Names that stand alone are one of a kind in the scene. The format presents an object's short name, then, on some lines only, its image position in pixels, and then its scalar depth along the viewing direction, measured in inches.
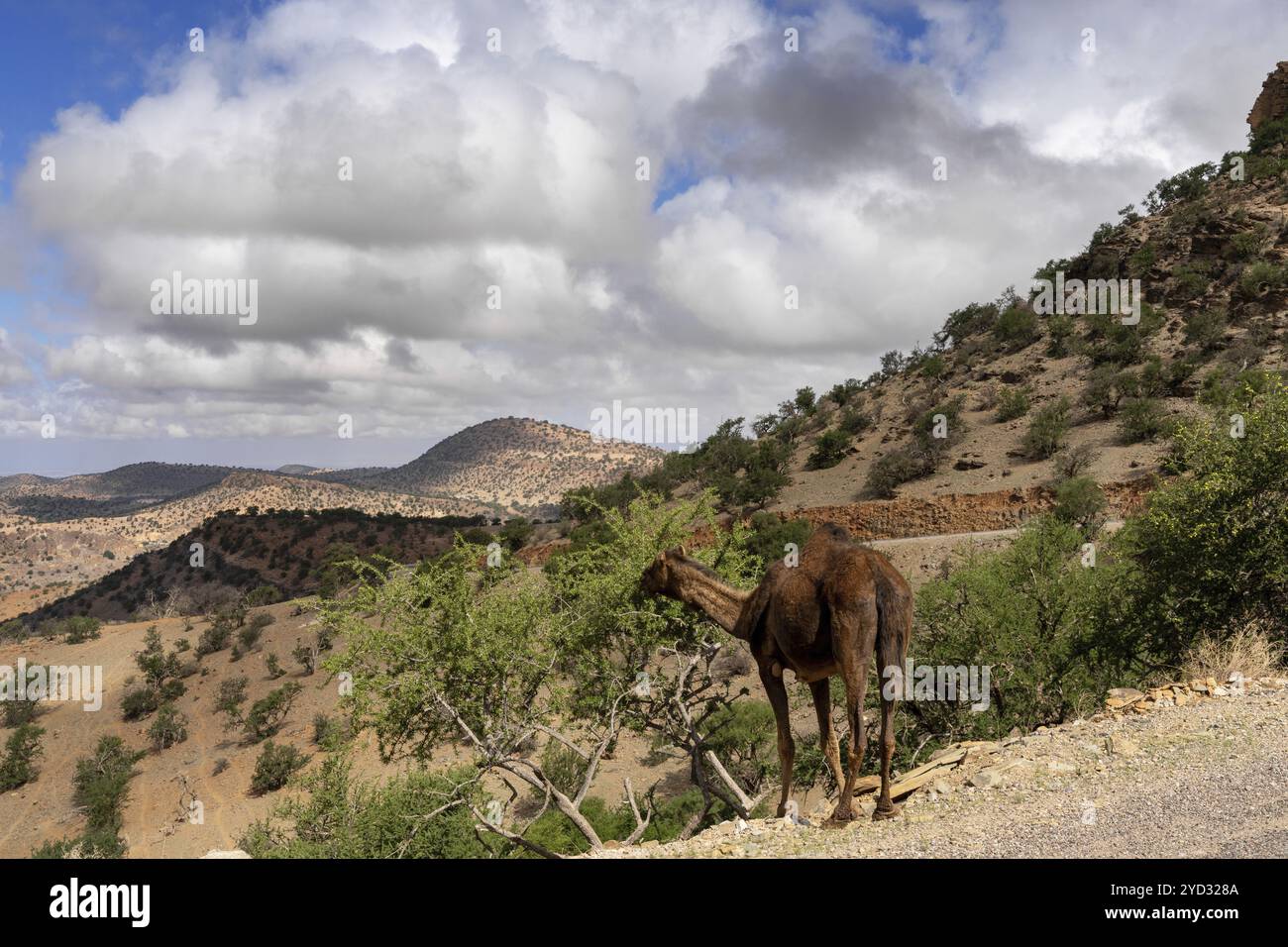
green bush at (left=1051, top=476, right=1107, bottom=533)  1261.1
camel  301.7
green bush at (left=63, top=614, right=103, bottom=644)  1975.9
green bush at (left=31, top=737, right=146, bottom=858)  996.7
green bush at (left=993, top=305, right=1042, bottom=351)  2610.7
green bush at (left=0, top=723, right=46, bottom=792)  1344.7
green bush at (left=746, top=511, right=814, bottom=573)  1413.6
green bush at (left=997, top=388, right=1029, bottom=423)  2053.4
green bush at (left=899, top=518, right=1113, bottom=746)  511.2
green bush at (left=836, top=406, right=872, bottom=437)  2442.2
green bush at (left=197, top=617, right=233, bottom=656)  1841.8
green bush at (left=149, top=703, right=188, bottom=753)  1454.2
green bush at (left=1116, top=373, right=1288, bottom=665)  450.9
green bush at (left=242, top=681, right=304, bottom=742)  1443.2
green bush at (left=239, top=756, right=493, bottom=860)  595.5
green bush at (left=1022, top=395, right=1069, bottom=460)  1766.7
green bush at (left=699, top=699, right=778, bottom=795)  859.4
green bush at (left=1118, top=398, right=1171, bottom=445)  1628.9
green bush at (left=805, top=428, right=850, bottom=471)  2245.3
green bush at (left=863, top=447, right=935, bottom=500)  1892.2
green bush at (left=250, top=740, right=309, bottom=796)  1240.8
